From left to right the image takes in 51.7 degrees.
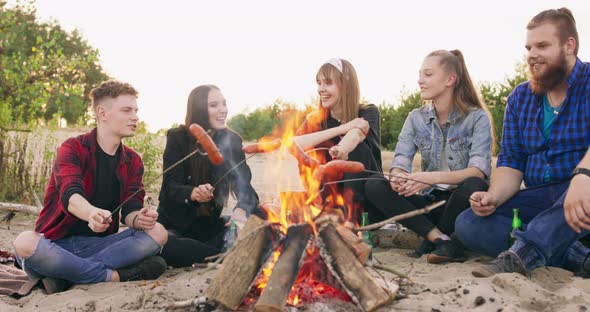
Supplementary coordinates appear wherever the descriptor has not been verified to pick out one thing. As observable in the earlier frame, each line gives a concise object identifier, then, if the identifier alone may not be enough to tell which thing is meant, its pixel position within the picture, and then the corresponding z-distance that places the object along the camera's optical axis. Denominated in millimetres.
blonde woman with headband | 5402
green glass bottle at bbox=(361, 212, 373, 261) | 5262
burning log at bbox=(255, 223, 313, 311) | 3277
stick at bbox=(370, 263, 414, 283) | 3564
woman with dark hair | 5172
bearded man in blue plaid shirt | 4402
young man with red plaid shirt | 4516
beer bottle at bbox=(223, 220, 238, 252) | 5176
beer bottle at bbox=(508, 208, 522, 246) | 4730
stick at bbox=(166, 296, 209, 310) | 3570
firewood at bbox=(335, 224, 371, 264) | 3553
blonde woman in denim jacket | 5133
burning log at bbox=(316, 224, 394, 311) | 3385
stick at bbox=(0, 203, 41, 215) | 7149
